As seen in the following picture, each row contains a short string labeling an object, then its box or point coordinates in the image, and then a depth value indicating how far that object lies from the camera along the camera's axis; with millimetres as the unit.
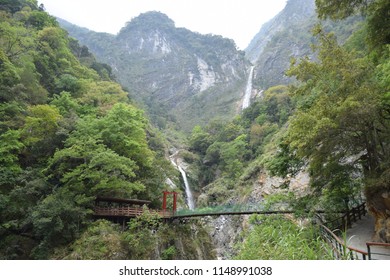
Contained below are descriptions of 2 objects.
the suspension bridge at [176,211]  11016
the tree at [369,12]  9016
